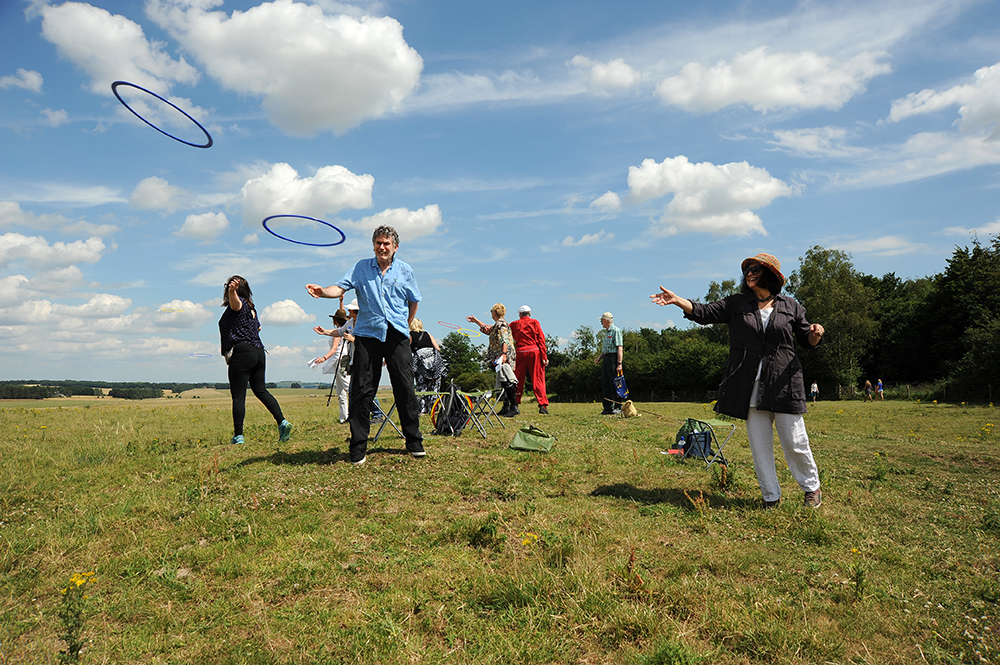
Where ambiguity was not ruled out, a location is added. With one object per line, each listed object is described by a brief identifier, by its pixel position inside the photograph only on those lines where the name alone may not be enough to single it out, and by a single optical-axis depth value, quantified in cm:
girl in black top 816
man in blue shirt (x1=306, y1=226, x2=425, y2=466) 661
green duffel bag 784
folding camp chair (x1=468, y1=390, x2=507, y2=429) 921
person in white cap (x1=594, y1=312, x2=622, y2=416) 1421
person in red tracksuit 1411
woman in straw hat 517
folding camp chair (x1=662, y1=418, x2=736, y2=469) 753
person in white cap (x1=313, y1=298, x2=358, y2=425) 1041
